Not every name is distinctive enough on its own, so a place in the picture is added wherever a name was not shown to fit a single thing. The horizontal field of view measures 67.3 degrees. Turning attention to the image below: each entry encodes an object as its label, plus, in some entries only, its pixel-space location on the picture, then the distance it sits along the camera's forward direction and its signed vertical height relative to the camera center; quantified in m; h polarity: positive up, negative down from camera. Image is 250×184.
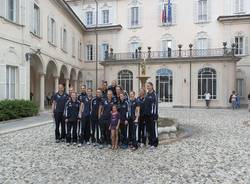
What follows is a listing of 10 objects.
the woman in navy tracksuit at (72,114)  5.96 -0.73
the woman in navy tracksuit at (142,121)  5.57 -0.91
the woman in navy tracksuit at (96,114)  5.82 -0.72
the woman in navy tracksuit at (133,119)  5.49 -0.82
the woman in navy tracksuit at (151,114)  5.55 -0.69
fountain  8.84 +0.57
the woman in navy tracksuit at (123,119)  5.54 -0.83
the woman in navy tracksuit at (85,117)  5.87 -0.81
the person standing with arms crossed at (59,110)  6.08 -0.61
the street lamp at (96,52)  22.26 +4.59
